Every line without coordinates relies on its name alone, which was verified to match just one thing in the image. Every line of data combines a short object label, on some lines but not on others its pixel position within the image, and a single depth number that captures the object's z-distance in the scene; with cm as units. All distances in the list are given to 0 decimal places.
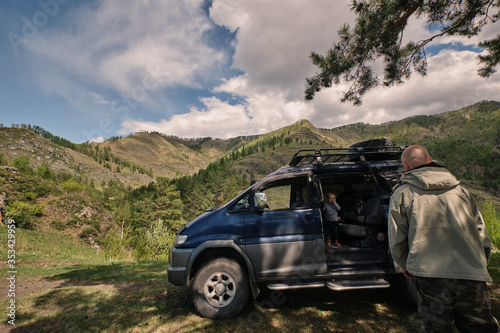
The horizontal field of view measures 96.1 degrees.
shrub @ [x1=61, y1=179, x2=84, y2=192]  8654
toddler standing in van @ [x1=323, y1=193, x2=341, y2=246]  540
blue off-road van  404
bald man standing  215
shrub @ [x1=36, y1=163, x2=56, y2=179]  9450
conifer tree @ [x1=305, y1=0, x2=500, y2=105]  500
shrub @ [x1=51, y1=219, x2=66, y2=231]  4148
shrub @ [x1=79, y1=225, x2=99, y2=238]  4435
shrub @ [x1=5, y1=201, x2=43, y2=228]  3453
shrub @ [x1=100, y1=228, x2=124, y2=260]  1565
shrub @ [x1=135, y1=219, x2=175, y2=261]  1939
